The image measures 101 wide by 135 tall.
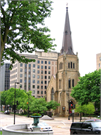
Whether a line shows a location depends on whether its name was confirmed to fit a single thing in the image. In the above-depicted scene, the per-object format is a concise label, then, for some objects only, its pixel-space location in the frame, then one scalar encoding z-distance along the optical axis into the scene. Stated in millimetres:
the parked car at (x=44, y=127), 22002
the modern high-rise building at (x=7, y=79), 111556
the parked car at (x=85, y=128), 13965
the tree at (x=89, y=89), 42156
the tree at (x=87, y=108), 45722
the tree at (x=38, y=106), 56603
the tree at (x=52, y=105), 61938
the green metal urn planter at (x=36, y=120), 18673
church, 64688
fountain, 14390
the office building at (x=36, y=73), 91331
